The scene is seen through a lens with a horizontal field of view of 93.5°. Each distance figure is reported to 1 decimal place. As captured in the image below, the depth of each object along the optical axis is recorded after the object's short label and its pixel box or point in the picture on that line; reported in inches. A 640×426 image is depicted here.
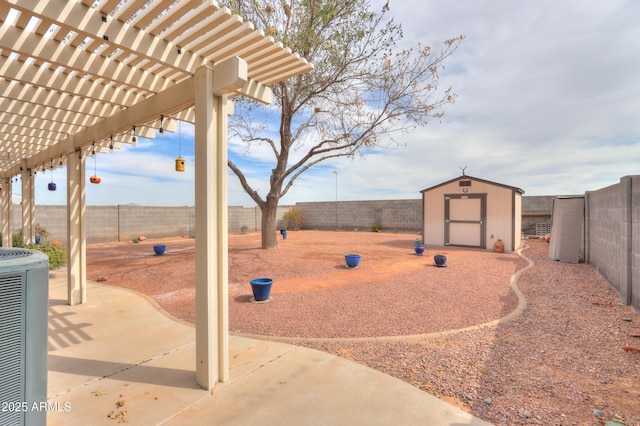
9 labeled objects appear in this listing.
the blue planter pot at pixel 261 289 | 187.8
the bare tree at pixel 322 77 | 319.3
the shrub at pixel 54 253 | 266.2
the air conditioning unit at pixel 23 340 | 54.9
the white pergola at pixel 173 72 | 84.7
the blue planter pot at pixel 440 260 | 303.1
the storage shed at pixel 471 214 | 424.2
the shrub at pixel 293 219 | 826.2
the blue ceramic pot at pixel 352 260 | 292.8
